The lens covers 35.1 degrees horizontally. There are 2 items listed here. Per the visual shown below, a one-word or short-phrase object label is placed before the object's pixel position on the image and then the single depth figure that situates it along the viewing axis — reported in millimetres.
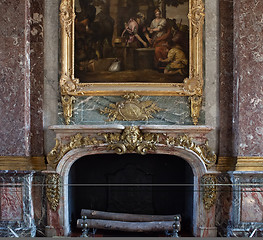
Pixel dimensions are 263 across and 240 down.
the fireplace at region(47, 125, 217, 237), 6328
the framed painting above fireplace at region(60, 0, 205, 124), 6562
